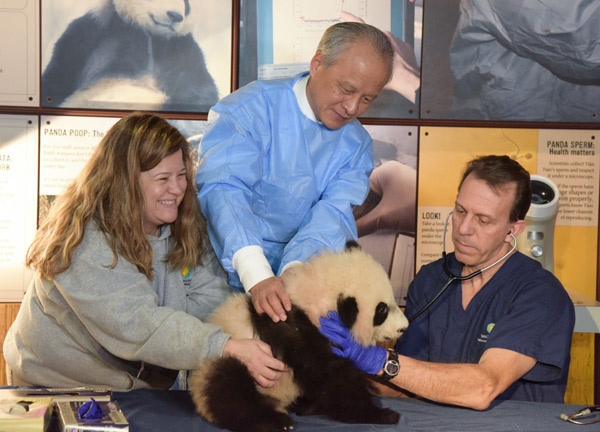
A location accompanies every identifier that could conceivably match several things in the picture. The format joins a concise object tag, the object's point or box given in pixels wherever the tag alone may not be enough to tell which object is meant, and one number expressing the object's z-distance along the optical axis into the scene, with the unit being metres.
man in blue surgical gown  1.88
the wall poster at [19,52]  2.99
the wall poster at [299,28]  3.08
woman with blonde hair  1.60
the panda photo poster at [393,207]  3.17
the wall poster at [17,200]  3.04
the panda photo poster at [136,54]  3.00
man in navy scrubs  1.66
